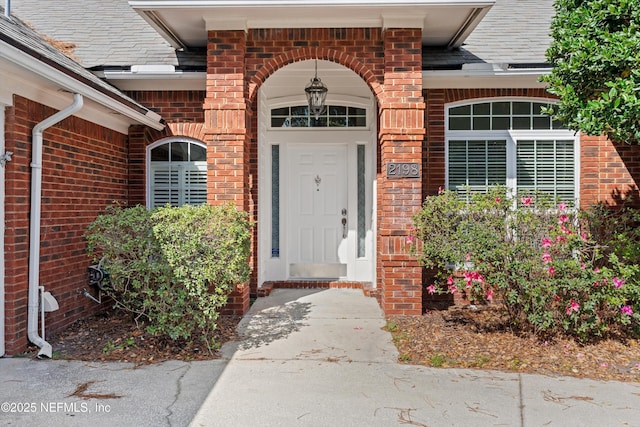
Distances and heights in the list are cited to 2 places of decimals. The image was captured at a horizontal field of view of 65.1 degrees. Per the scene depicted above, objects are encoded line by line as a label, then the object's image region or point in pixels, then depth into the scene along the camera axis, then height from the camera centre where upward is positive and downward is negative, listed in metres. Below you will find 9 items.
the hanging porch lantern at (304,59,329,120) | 7.17 +1.73
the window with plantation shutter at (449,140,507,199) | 7.34 +0.77
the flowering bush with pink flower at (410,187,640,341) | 5.04 -0.52
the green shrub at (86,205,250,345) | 4.88 -0.45
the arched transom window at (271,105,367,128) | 8.32 +1.61
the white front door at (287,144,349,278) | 8.41 +0.07
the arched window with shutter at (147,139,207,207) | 7.42 +0.61
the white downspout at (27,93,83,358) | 5.08 -0.04
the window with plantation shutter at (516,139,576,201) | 7.31 +0.71
